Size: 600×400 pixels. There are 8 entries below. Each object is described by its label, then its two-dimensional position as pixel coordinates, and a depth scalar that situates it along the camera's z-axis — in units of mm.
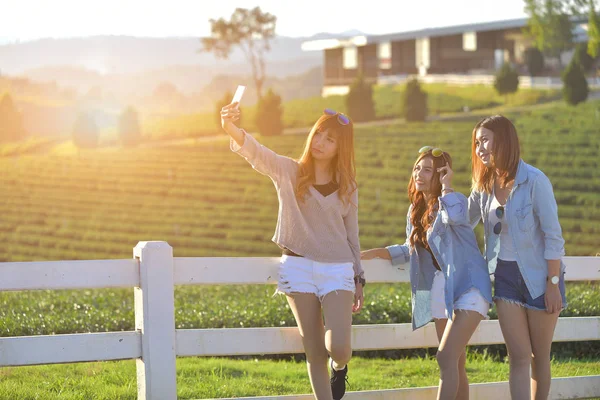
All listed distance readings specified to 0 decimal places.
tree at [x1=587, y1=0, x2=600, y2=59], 42800
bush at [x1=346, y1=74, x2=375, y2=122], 44156
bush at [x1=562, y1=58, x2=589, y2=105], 39938
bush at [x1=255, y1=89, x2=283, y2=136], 43431
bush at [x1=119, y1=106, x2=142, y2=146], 46781
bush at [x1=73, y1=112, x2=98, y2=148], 45906
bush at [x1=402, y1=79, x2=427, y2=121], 42125
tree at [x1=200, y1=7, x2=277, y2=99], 59531
